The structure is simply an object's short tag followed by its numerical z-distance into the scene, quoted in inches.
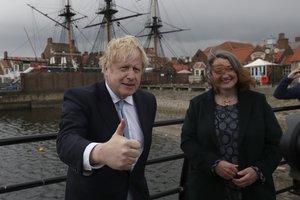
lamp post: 1575.4
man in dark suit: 53.1
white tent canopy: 1041.8
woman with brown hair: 77.0
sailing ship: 1614.2
